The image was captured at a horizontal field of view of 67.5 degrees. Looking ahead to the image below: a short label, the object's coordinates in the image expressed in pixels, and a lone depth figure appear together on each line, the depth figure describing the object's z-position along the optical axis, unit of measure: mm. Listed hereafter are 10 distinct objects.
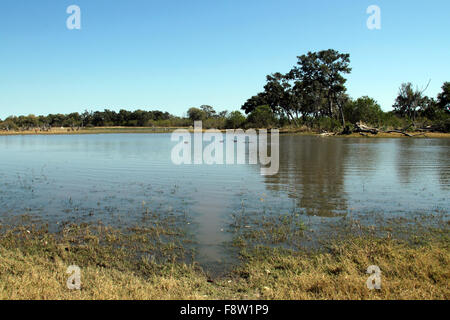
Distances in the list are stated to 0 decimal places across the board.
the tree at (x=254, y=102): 107738
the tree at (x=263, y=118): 98688
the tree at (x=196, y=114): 168875
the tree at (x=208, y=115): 192400
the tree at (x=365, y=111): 71812
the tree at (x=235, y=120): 113881
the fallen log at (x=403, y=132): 52972
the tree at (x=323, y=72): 67188
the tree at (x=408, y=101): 97500
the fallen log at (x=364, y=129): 55256
